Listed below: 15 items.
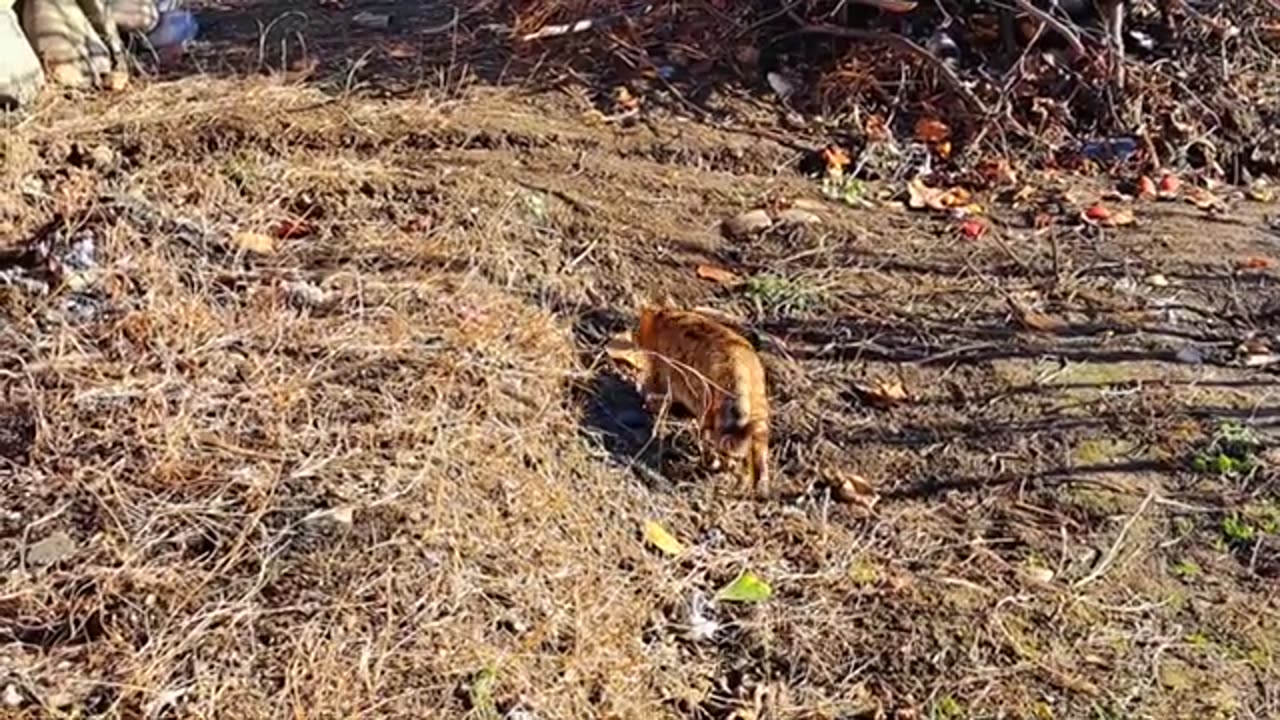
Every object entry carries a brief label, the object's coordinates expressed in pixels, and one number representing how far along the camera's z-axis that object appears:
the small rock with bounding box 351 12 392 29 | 5.15
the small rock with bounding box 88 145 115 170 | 3.95
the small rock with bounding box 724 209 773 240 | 3.91
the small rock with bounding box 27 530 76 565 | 2.57
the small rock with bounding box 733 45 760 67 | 4.66
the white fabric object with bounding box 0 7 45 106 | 4.19
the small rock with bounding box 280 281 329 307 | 3.30
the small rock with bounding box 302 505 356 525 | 2.63
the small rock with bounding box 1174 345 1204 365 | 3.44
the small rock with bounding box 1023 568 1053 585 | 2.89
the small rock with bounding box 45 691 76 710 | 2.33
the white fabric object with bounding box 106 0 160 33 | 4.81
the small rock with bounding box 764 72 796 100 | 4.54
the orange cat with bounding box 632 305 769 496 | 3.05
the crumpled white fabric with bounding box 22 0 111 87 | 4.47
